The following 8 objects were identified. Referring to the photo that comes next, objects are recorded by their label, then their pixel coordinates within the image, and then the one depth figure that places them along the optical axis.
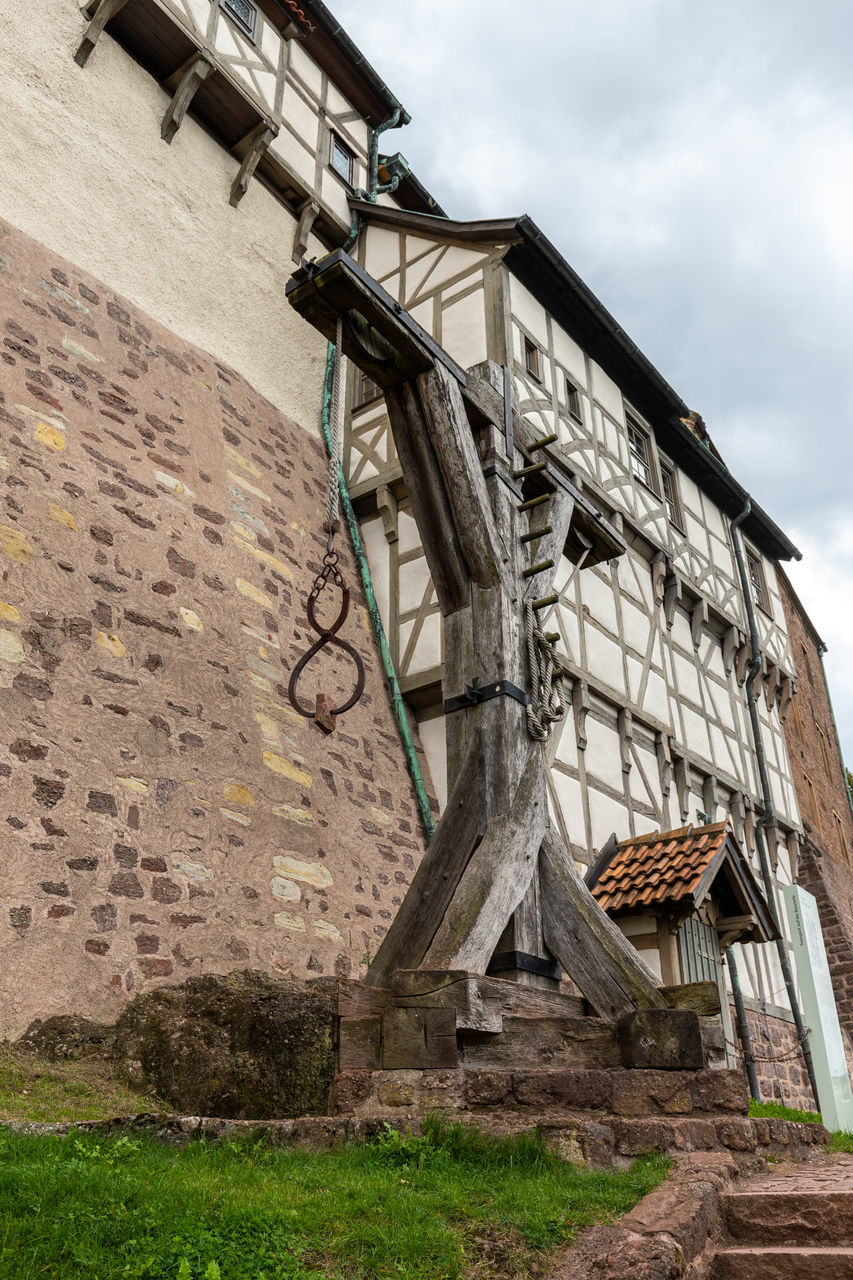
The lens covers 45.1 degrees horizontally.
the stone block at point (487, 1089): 3.63
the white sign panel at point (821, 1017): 9.71
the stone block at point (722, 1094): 3.61
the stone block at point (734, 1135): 3.52
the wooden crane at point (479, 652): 4.16
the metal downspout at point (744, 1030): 9.55
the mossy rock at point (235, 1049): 4.07
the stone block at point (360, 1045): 3.77
